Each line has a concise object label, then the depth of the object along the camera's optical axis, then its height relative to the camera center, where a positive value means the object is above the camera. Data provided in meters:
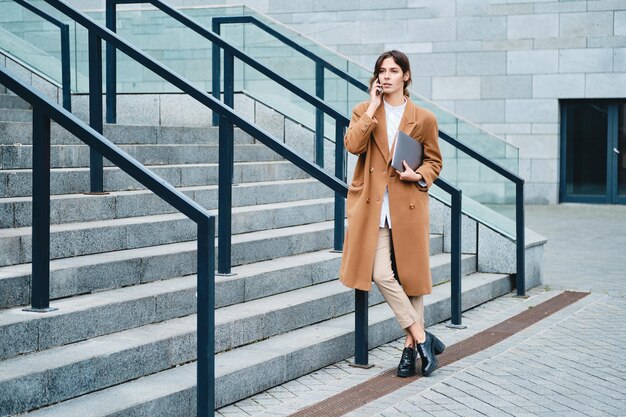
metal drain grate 5.31 -1.08
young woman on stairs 5.88 -0.13
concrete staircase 4.79 -0.61
